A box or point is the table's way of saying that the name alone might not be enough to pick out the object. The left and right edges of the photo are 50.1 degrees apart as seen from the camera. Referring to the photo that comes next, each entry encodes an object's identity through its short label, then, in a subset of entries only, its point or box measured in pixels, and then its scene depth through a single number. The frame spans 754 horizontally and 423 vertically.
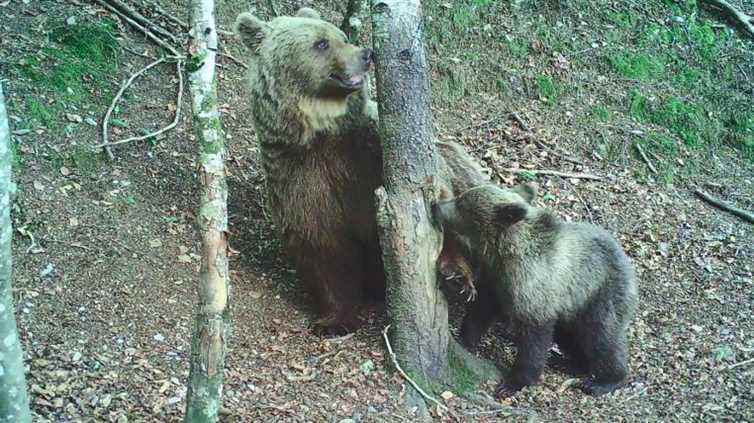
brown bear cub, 7.00
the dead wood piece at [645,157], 10.80
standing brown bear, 7.12
